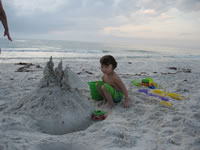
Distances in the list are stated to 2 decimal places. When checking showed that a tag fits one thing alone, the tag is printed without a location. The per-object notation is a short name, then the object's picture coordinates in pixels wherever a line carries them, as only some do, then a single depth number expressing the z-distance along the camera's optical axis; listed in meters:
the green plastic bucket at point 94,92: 3.59
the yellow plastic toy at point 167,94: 3.85
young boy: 3.25
